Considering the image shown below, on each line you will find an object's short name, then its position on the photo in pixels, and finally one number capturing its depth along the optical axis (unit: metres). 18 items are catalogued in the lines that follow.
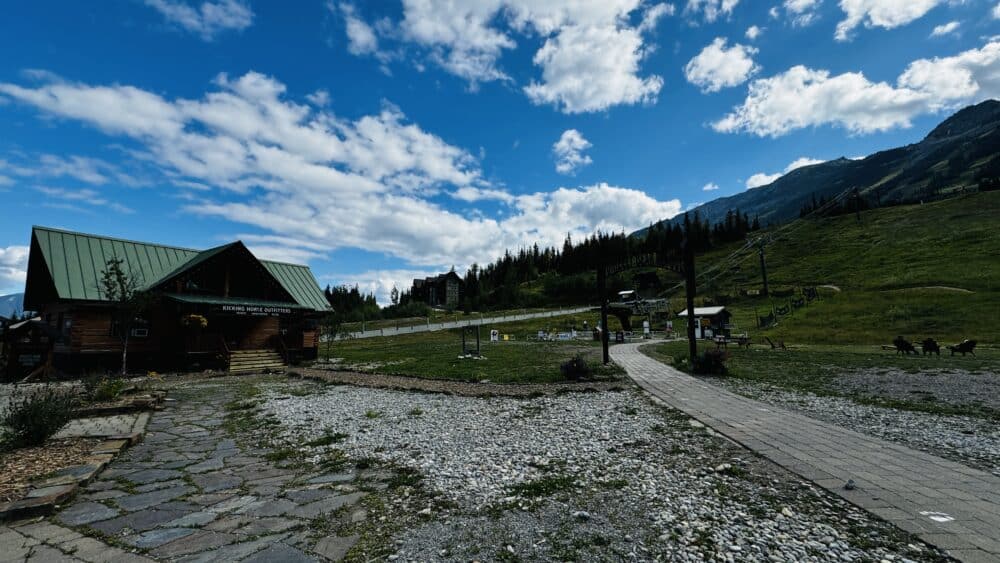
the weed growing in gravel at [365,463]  6.82
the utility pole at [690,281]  17.03
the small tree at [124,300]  19.86
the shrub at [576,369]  15.87
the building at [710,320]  42.53
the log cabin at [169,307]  22.17
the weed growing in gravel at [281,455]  7.42
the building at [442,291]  126.91
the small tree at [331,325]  29.91
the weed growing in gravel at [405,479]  5.92
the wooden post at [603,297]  19.41
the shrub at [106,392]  12.21
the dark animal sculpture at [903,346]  23.01
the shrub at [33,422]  7.57
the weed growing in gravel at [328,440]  8.22
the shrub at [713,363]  16.12
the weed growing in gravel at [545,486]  5.45
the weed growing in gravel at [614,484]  5.54
